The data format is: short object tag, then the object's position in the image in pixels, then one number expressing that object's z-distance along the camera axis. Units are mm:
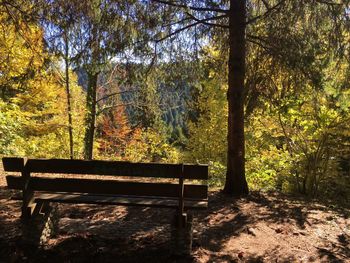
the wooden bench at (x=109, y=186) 4461
